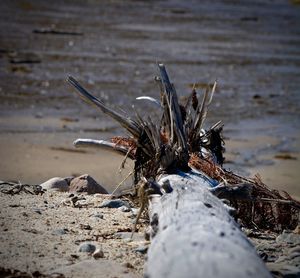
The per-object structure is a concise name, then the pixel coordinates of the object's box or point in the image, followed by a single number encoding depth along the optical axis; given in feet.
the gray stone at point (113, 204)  43.96
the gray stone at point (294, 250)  35.24
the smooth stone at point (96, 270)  31.58
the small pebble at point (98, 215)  40.81
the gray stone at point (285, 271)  31.86
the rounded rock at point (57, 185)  50.34
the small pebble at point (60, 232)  36.73
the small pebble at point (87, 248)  34.47
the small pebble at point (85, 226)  38.34
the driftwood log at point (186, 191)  25.54
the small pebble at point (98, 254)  33.62
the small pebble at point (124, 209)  43.11
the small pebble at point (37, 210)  40.55
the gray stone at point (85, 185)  50.06
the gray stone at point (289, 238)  37.47
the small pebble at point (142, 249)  34.32
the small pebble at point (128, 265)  32.87
